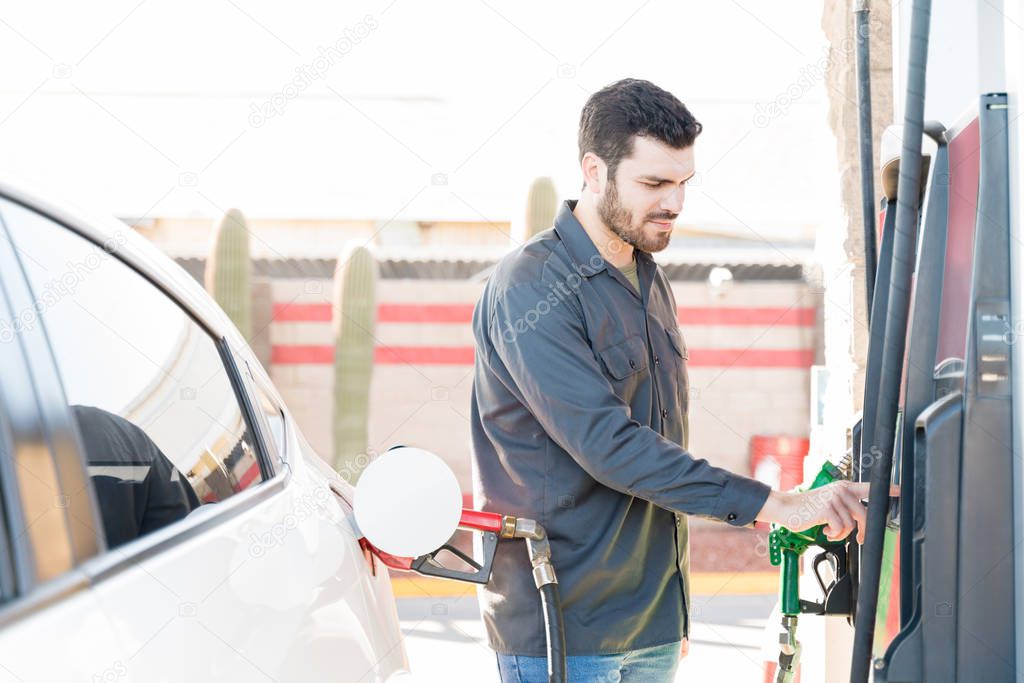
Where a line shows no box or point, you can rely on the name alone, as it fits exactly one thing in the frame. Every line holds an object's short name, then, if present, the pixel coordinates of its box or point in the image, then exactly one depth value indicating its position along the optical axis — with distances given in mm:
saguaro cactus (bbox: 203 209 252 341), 13586
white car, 1060
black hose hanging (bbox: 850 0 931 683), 1601
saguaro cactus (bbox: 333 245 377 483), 13305
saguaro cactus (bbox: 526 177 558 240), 11719
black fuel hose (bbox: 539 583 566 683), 2152
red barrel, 13339
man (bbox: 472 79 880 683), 2234
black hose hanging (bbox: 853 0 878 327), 2232
